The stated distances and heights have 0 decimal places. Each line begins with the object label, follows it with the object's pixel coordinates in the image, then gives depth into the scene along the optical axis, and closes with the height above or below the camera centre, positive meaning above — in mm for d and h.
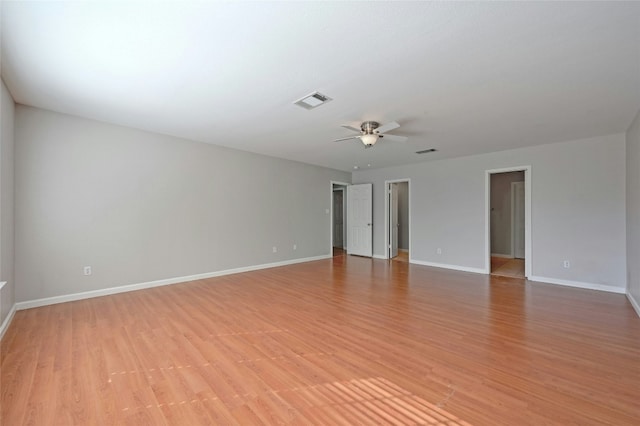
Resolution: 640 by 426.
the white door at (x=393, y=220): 7332 -186
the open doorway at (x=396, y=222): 7250 -248
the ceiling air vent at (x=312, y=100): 2885 +1292
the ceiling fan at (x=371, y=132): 3610 +1123
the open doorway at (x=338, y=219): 8969 -186
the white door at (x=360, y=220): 7496 -185
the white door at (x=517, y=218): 7207 -138
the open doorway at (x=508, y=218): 7199 -140
